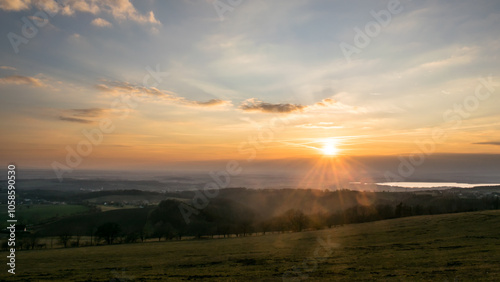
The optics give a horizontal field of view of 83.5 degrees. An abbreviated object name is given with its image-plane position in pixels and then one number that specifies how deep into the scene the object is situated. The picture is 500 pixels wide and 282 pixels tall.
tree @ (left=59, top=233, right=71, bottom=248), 87.64
